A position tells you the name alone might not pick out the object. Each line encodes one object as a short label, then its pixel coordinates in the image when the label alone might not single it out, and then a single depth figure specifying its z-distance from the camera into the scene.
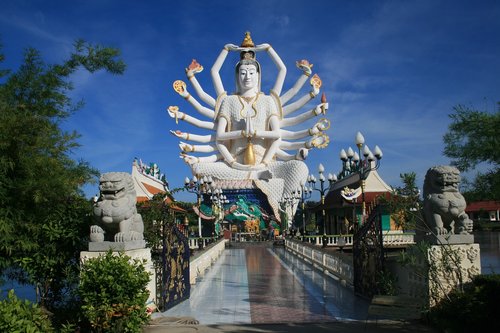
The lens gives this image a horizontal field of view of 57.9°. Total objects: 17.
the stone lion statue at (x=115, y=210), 5.83
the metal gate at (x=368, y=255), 7.29
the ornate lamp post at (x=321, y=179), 18.19
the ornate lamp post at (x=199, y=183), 22.01
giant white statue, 35.94
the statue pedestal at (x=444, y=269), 5.81
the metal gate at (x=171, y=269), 7.11
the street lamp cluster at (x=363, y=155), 11.50
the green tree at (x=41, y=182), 5.20
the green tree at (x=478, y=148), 6.61
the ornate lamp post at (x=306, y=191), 27.81
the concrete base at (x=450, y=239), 6.00
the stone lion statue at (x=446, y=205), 6.11
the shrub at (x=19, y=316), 4.11
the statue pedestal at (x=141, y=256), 5.71
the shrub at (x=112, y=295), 4.93
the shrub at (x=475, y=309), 4.91
